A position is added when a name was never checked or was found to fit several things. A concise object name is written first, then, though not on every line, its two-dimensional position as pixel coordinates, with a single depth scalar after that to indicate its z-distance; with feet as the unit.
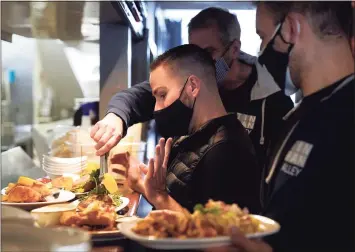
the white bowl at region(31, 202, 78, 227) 4.44
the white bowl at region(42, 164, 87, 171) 7.06
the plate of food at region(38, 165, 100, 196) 6.15
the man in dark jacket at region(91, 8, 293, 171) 4.27
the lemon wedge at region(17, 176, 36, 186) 5.95
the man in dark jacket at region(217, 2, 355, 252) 3.65
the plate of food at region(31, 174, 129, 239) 4.65
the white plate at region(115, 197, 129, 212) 5.61
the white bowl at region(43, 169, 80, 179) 7.02
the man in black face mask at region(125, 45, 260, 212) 4.60
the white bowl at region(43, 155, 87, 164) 7.16
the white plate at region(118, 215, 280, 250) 3.56
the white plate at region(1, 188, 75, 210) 5.43
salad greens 5.85
